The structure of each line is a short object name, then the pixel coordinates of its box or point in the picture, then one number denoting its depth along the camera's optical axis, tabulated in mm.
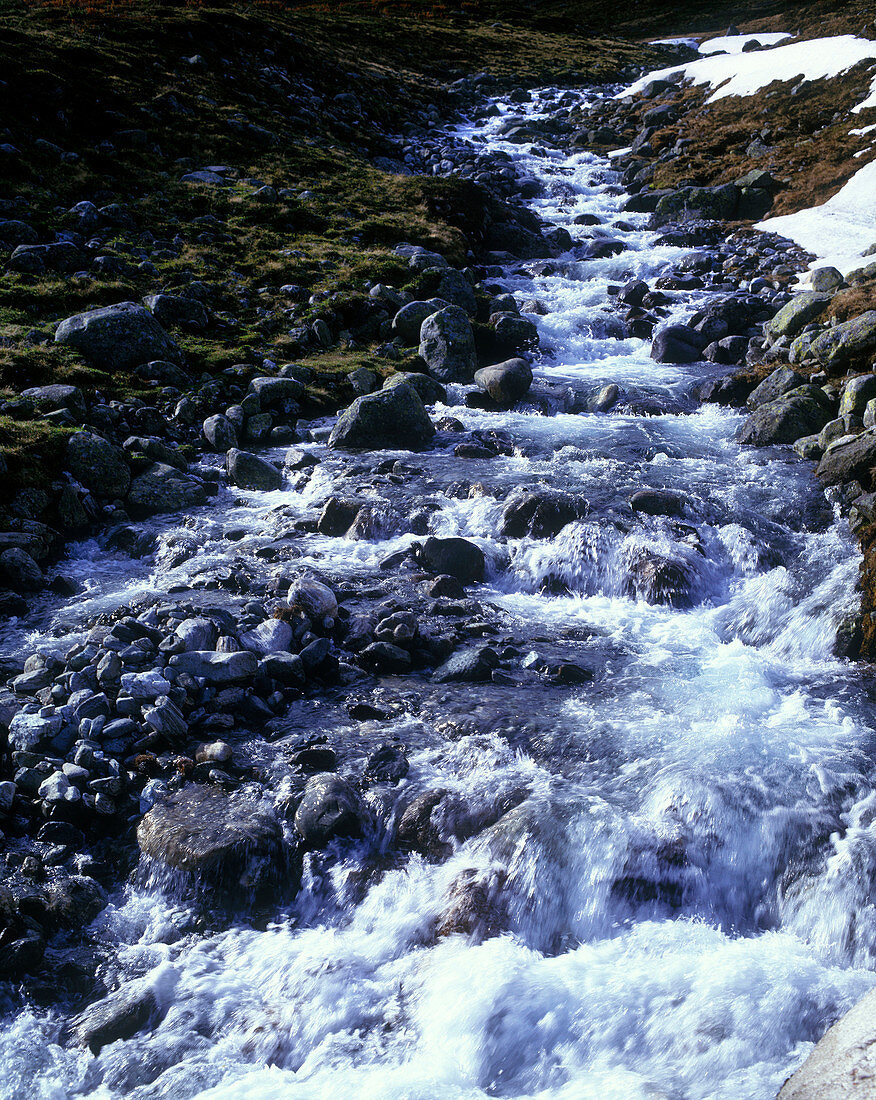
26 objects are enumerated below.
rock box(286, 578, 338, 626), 9477
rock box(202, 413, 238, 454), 14539
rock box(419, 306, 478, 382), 17094
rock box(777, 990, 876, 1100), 3559
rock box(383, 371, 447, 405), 16375
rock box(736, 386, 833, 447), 13523
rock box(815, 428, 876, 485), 11469
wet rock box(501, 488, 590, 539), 11609
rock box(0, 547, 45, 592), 10320
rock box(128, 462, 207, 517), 12586
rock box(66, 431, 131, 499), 12414
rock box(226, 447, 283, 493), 13641
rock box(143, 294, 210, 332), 17625
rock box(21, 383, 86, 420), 13539
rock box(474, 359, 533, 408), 16297
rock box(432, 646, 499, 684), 8797
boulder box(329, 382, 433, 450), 14711
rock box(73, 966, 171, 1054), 5426
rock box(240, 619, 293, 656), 8930
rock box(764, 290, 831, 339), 16656
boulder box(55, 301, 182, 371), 15539
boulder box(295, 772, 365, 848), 6711
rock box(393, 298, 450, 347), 18422
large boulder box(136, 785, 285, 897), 6422
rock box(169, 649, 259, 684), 8242
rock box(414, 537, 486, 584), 10953
